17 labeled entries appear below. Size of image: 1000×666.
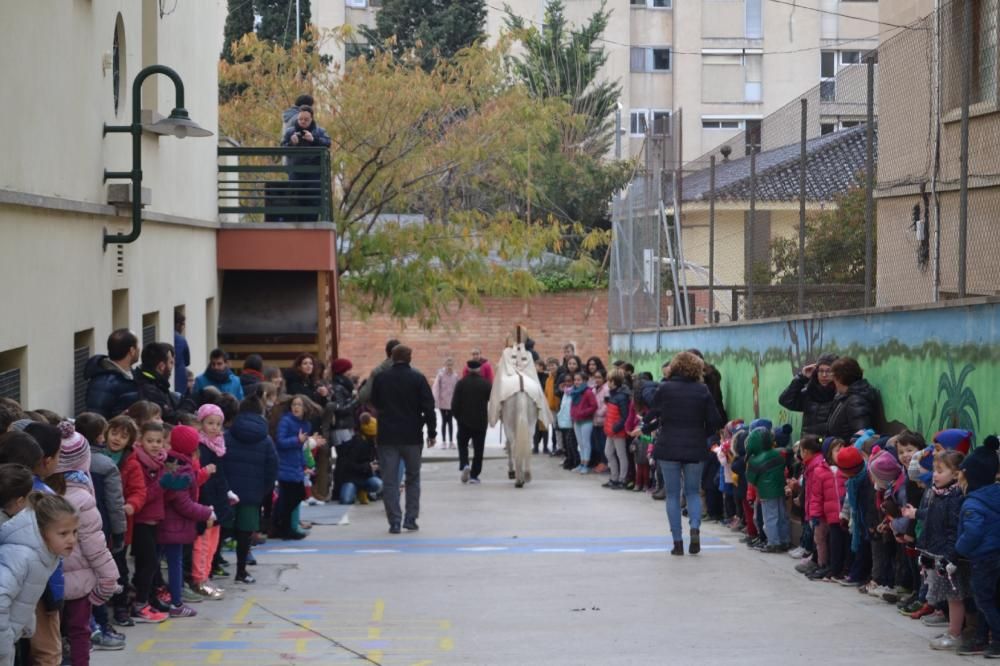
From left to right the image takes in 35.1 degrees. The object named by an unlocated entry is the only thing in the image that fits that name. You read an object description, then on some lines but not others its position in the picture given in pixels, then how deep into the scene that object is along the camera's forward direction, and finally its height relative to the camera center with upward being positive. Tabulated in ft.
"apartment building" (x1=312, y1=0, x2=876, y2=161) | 192.54 +29.45
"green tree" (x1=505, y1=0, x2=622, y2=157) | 187.32 +25.93
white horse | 72.13 -5.24
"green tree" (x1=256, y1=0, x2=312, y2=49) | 182.91 +31.26
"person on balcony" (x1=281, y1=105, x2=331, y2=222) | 77.36 +7.32
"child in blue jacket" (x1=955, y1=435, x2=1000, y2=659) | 29.71 -4.83
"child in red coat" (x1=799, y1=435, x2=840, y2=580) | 41.01 -5.53
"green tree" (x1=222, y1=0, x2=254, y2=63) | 175.73 +30.53
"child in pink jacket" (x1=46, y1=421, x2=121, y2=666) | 27.73 -4.92
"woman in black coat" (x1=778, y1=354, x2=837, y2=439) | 45.91 -3.14
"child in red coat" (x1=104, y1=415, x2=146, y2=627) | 33.19 -4.04
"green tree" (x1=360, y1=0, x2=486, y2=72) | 191.72 +32.75
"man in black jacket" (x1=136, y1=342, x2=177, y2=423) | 39.81 -2.20
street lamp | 45.98 +4.72
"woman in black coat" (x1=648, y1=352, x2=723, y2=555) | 46.47 -4.32
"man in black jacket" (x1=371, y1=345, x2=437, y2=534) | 53.83 -4.71
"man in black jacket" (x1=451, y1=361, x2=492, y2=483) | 73.61 -5.31
